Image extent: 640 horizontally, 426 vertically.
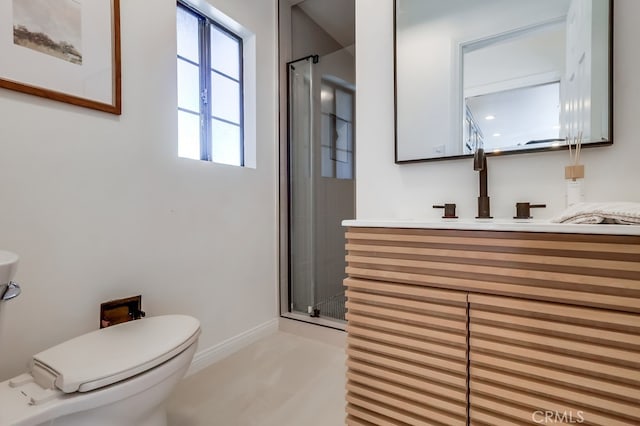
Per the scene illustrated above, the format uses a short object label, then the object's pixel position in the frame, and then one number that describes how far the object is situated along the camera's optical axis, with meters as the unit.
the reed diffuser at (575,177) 1.13
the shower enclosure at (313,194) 2.37
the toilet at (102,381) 0.86
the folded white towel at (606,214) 0.77
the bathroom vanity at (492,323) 0.75
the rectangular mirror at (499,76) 1.14
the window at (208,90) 1.82
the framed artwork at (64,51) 1.13
